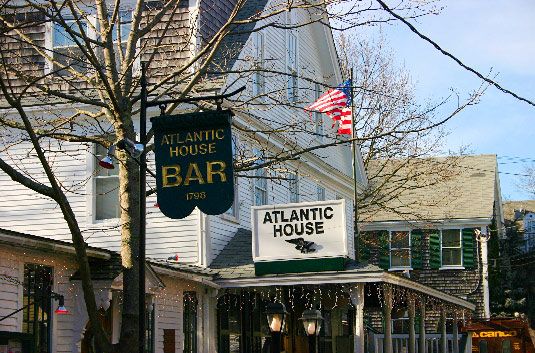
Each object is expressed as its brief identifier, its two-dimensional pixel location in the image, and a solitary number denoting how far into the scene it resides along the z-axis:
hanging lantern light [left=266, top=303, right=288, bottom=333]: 13.66
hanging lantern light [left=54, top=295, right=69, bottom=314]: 12.77
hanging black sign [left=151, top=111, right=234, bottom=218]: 10.94
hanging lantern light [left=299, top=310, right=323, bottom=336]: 14.79
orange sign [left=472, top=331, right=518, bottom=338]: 27.54
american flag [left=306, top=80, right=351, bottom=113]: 22.61
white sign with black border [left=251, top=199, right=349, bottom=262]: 18.06
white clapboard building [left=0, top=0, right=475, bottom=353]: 14.57
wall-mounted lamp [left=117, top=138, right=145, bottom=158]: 10.50
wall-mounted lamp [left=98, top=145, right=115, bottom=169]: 12.06
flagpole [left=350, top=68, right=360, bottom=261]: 26.62
